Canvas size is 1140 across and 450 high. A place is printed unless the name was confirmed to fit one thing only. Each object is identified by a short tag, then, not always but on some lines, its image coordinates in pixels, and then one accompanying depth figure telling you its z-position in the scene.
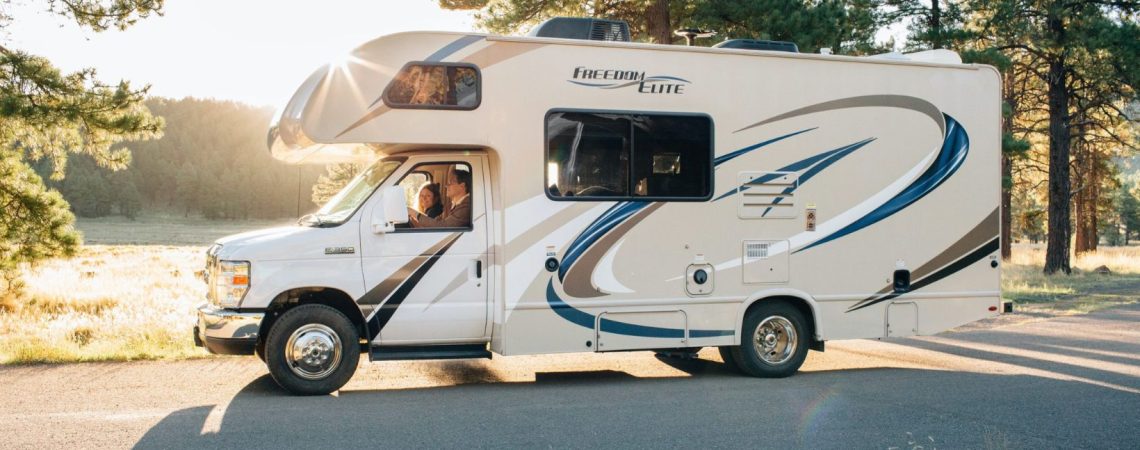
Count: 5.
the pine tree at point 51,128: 12.55
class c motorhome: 8.27
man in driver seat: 8.65
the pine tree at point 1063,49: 23.97
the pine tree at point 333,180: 34.22
